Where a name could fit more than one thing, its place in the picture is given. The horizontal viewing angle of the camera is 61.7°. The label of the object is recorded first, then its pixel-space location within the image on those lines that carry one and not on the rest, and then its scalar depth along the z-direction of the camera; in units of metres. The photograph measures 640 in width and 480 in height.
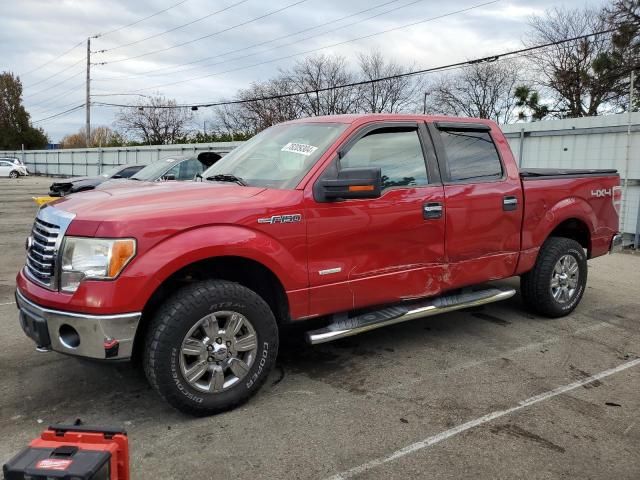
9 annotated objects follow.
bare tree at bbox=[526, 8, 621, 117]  27.93
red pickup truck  3.09
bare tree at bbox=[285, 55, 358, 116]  43.34
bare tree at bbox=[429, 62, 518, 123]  44.84
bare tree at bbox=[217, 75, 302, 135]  45.41
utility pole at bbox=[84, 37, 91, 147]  43.59
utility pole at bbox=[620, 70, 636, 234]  9.89
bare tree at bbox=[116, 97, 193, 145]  66.19
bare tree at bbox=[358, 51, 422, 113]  44.69
